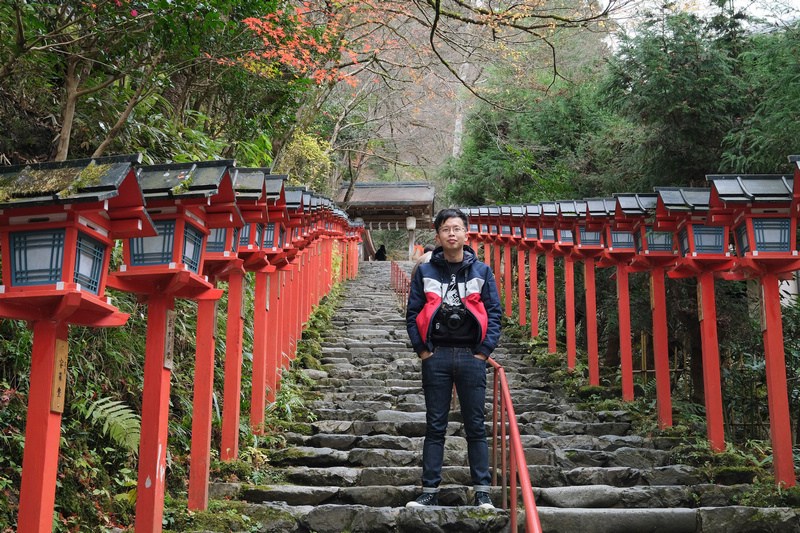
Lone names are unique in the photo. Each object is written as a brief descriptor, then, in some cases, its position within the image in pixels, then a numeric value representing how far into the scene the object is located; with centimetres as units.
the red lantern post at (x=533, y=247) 1316
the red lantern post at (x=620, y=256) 920
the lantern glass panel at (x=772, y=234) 620
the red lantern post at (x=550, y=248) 1205
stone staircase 526
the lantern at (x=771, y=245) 609
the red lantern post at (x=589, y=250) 1002
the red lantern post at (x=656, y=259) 815
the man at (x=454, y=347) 491
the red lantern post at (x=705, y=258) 711
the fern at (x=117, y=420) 534
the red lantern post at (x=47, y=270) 334
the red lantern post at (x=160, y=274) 436
